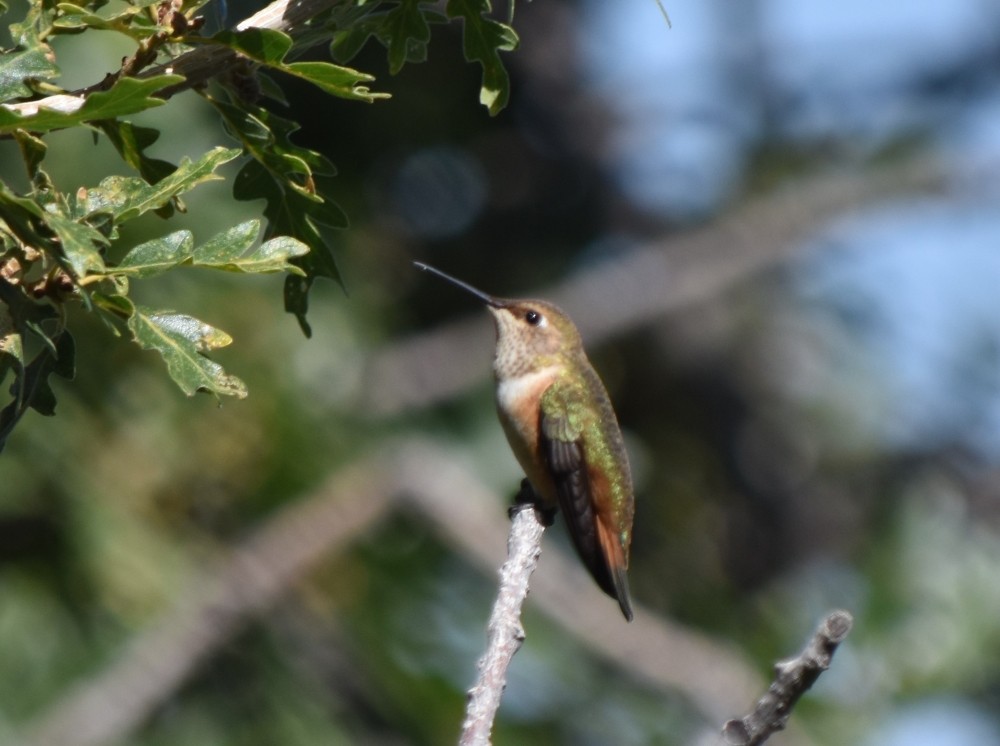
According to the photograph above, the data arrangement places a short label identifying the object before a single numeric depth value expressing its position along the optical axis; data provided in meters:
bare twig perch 4.47
